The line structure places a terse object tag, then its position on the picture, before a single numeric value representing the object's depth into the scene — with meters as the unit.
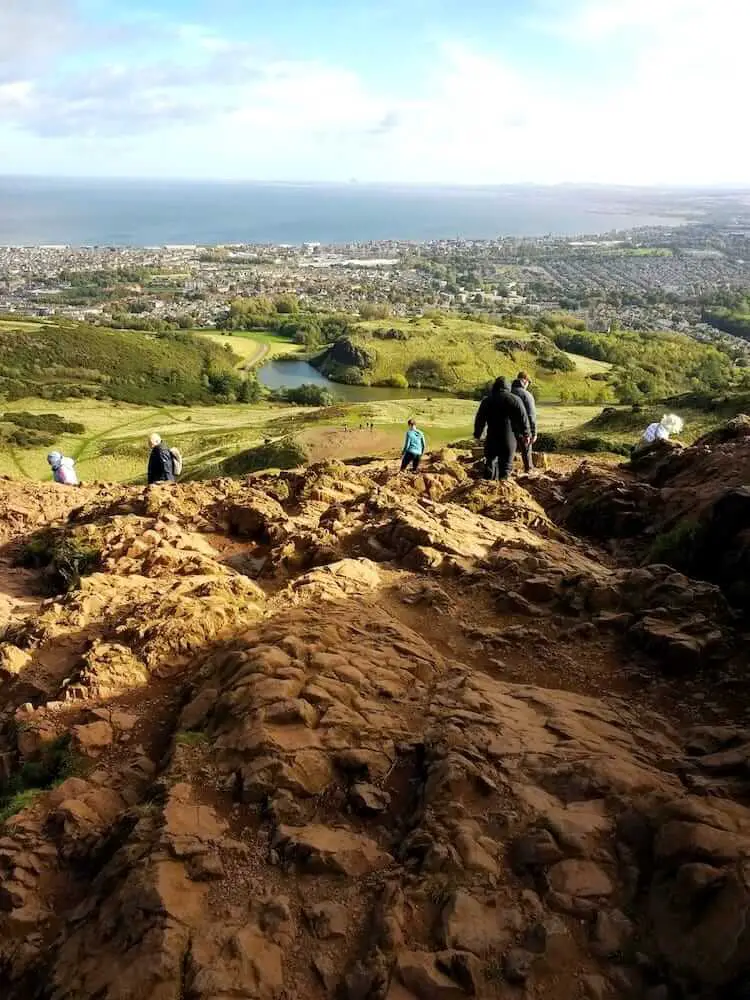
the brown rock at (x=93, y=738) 7.19
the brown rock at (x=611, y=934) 4.50
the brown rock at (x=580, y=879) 4.87
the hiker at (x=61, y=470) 21.08
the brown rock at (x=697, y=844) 4.77
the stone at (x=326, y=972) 4.48
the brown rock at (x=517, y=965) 4.33
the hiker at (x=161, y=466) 16.86
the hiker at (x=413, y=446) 17.53
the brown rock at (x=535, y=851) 5.10
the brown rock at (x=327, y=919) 4.81
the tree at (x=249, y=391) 101.69
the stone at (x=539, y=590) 9.76
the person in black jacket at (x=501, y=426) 13.62
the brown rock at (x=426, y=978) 4.30
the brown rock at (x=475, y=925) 4.54
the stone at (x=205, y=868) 5.20
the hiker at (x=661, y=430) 19.73
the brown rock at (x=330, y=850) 5.30
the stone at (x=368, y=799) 5.83
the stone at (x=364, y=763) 6.17
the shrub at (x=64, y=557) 12.21
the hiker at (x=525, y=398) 14.47
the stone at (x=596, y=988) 4.26
